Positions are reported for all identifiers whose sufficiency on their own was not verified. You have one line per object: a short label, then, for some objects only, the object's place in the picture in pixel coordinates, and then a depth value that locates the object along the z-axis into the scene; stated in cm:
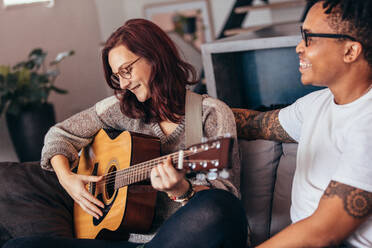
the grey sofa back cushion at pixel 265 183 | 158
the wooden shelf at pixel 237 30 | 343
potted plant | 335
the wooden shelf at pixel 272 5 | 328
